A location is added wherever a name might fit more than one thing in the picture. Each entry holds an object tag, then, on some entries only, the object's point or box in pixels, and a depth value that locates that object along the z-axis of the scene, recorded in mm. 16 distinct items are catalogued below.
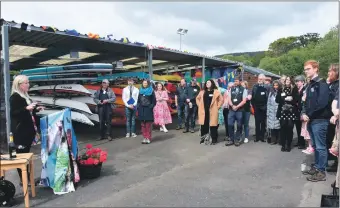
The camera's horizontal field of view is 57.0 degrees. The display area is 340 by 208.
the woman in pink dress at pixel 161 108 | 10055
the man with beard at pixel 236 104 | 7730
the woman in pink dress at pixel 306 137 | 6848
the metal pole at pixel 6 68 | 6120
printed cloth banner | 4672
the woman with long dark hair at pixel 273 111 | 7683
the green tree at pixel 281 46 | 78312
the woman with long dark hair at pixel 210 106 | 7953
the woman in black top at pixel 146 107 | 8180
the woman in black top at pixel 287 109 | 6982
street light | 18681
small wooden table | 3867
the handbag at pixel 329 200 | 3767
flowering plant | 5156
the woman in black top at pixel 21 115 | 4668
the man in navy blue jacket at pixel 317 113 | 4883
